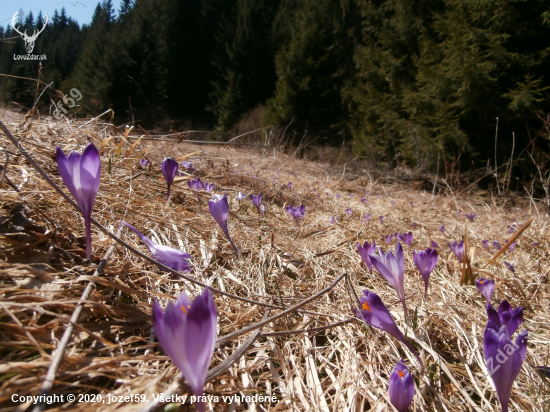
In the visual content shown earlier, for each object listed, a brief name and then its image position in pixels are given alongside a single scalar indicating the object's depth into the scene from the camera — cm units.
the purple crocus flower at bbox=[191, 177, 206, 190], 62
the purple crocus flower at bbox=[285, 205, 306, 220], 62
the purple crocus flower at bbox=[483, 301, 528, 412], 22
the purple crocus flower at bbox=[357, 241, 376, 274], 40
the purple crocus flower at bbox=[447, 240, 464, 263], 48
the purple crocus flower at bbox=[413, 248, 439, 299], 37
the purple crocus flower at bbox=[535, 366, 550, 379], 26
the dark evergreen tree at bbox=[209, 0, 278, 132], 1491
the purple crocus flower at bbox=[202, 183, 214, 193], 67
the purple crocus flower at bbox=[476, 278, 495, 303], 37
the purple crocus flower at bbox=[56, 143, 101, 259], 27
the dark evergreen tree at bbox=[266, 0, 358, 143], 1004
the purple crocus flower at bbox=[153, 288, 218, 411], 19
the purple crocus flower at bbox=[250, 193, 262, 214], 62
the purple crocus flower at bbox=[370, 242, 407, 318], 31
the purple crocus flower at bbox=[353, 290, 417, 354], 27
